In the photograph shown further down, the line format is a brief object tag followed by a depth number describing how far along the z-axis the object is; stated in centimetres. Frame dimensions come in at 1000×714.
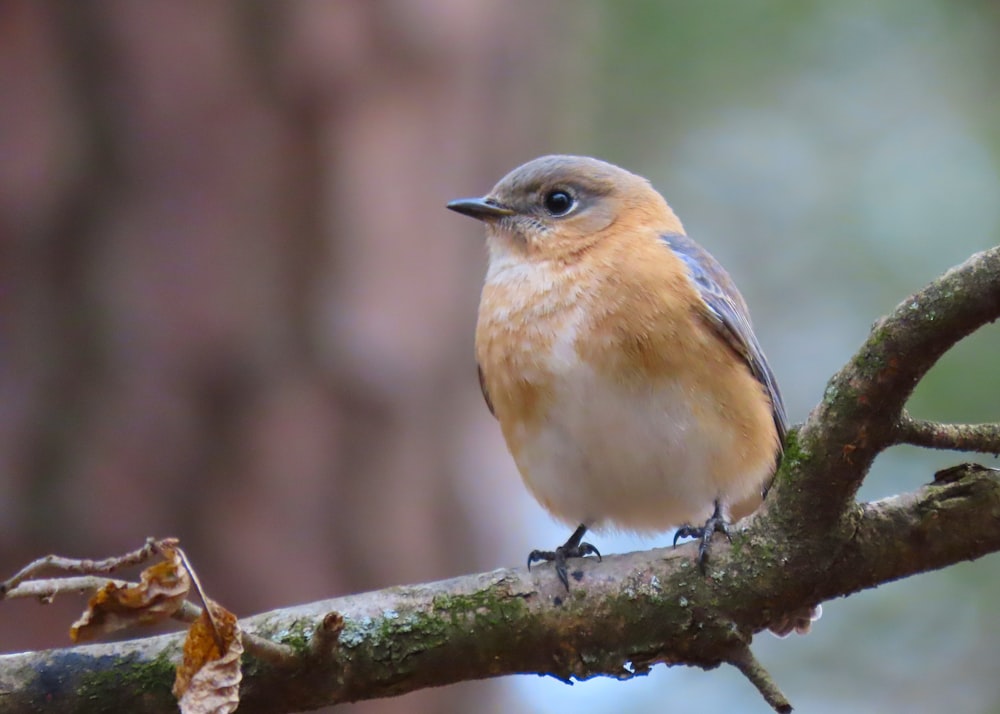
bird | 773
